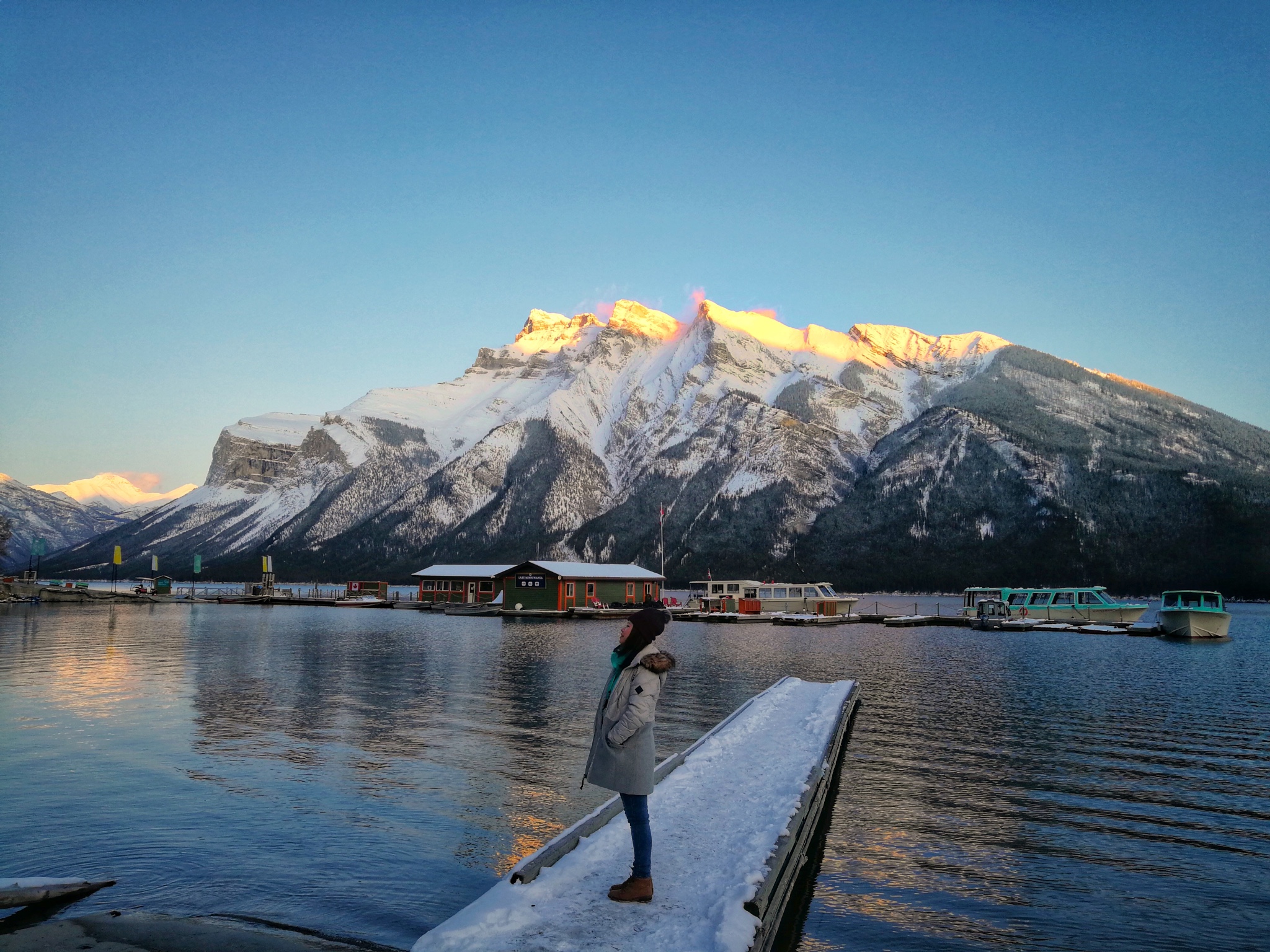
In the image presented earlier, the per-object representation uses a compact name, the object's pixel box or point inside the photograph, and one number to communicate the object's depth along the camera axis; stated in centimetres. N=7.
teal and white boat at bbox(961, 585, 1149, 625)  8738
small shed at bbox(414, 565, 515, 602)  11638
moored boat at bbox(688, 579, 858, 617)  9831
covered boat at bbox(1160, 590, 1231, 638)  7300
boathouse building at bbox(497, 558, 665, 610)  10100
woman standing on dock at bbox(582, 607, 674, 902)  988
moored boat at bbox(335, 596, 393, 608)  12838
